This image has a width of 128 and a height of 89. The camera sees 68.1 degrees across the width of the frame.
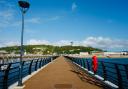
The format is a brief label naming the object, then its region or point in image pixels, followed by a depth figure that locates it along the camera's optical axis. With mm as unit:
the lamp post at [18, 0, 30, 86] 5258
